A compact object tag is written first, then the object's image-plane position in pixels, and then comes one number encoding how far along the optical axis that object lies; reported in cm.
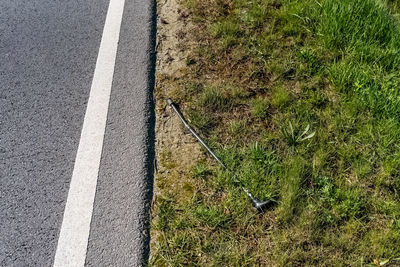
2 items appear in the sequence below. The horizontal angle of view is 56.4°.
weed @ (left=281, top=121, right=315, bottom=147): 268
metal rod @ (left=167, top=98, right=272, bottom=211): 233
